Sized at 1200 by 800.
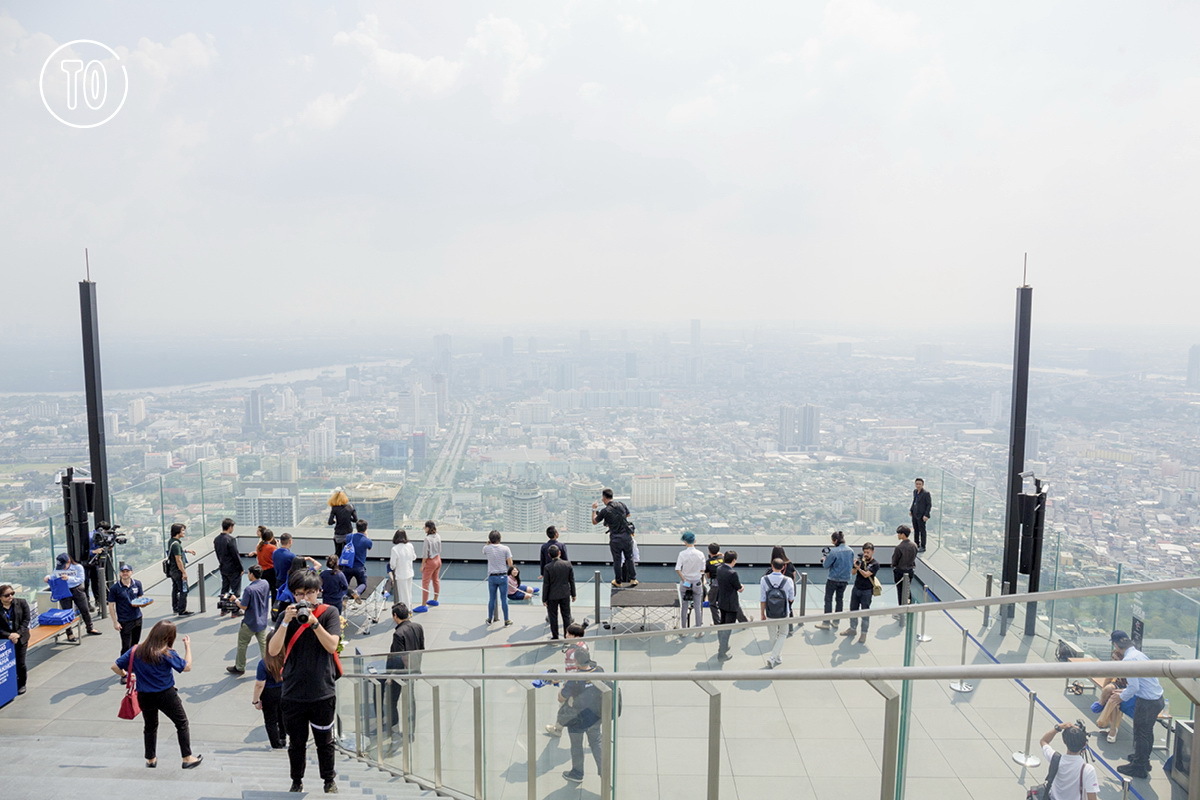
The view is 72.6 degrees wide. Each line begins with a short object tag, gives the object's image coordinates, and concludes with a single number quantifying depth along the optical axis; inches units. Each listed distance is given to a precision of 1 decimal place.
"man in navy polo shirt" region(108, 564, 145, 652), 368.5
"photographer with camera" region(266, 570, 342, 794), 217.9
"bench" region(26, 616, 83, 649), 391.5
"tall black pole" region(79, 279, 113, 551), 465.4
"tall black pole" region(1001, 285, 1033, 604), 448.5
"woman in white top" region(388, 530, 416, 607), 428.5
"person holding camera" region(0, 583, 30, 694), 342.6
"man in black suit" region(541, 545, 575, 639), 403.9
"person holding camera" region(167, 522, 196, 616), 431.2
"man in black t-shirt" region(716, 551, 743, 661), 368.2
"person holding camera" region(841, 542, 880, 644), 387.5
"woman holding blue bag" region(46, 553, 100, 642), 415.5
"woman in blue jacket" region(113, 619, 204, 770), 250.1
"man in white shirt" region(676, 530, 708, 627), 406.0
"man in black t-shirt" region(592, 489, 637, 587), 445.4
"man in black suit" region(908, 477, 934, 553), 514.0
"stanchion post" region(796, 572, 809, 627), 421.1
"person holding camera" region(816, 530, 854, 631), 396.8
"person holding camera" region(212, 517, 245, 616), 437.1
